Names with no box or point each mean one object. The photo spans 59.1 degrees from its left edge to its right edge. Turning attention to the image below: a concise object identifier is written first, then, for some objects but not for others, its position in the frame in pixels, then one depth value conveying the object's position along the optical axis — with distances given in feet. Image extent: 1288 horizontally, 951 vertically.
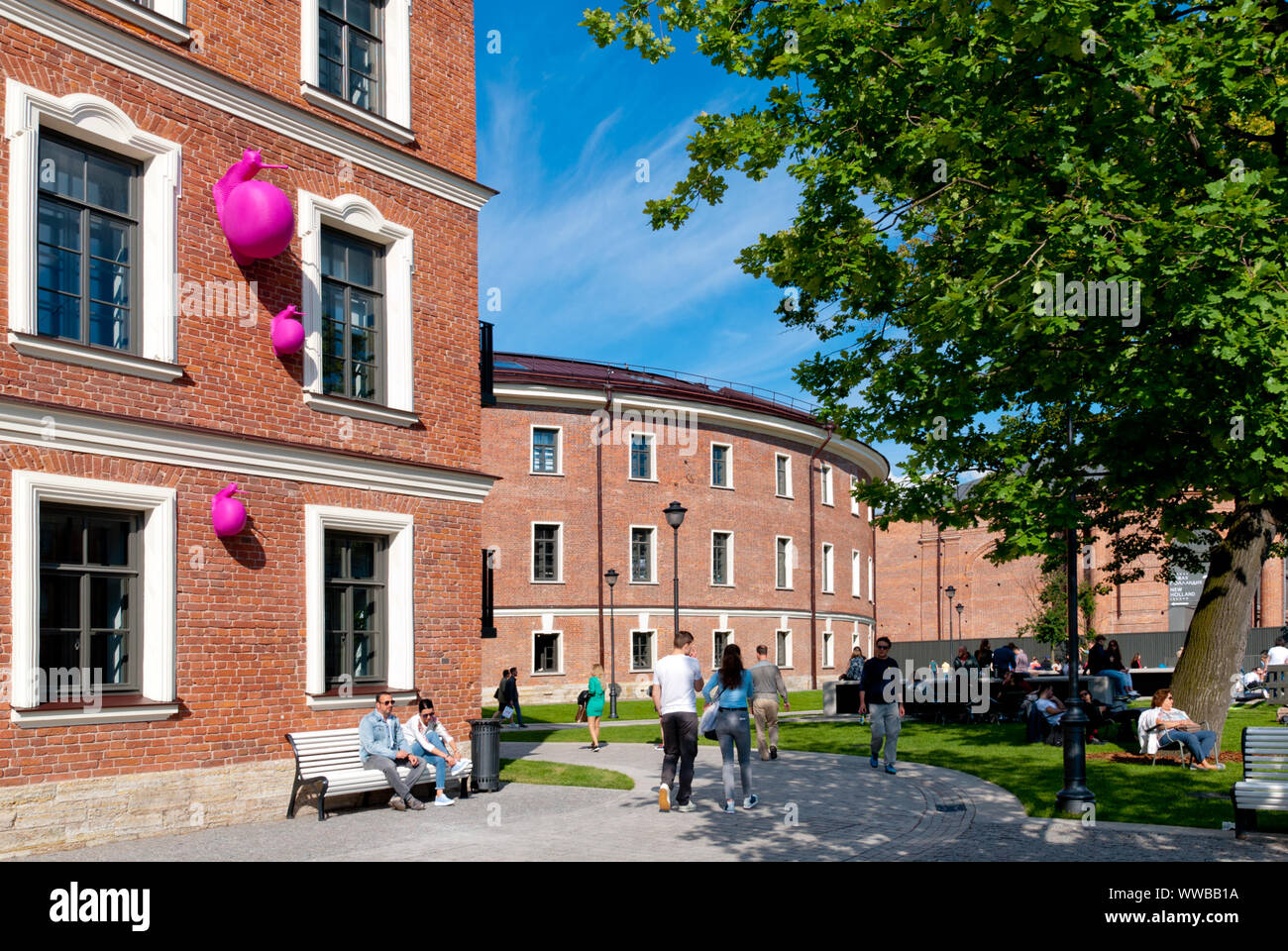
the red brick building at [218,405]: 35.47
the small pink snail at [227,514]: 39.93
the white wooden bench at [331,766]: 41.42
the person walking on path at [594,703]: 66.39
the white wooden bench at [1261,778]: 31.99
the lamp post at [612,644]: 103.24
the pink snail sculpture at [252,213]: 40.40
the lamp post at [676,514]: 74.69
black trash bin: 47.21
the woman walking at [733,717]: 41.01
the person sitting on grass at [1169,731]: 49.62
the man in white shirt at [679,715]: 40.09
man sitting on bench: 42.70
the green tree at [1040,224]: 35.12
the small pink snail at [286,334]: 42.52
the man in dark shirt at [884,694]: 50.79
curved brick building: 131.03
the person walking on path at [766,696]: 56.29
